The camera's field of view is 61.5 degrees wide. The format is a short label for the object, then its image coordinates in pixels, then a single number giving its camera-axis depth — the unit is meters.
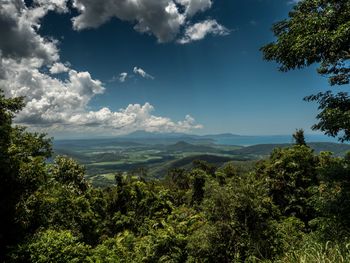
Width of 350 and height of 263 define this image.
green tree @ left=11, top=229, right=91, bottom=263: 12.92
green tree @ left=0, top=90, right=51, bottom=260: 14.27
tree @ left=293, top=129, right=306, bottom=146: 47.75
